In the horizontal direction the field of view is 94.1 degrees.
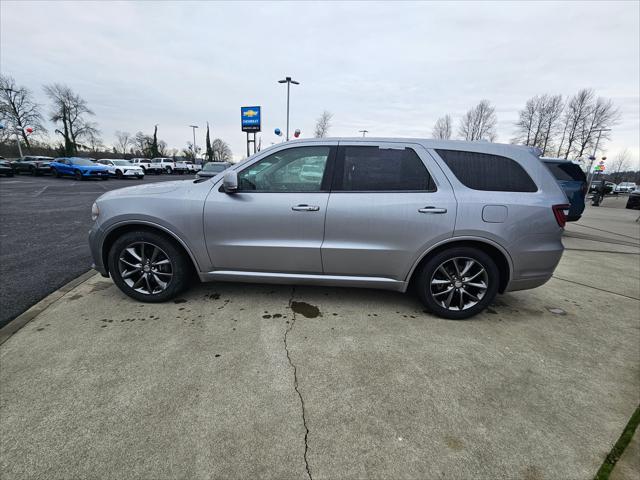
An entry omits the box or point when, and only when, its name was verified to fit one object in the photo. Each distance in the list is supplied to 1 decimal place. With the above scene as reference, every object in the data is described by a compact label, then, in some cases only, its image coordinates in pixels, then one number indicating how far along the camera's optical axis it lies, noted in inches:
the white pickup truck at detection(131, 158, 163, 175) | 1432.1
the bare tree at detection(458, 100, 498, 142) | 1904.5
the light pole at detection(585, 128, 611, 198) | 1479.8
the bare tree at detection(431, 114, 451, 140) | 2074.3
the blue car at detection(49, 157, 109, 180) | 832.3
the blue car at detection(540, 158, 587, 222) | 273.0
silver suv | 111.7
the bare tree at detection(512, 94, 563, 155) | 1706.4
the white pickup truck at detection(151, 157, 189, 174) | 1483.8
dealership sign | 1241.4
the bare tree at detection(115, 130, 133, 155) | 2901.1
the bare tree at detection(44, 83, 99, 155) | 1857.3
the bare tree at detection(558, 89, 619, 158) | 1551.4
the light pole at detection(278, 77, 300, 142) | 900.9
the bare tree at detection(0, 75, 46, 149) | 1562.5
